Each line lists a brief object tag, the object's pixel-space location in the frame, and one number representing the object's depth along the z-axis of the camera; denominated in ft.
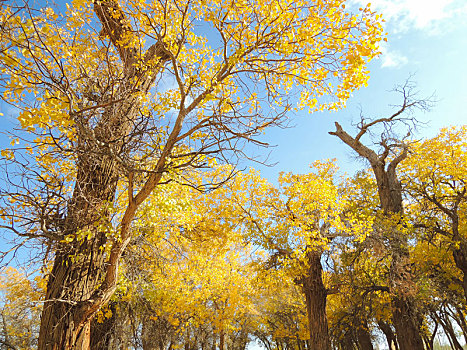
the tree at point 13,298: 26.69
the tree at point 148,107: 12.52
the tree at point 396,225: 25.32
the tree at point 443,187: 29.55
